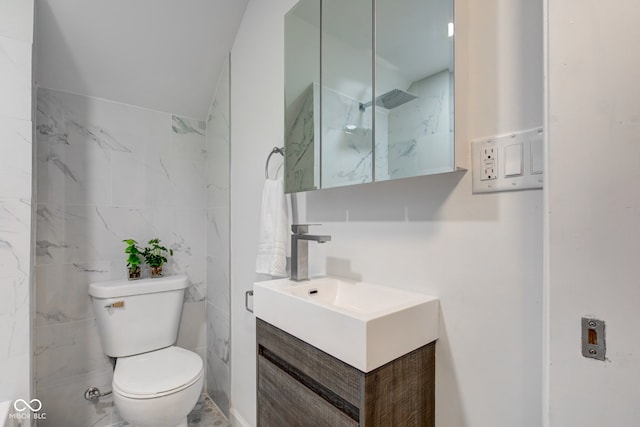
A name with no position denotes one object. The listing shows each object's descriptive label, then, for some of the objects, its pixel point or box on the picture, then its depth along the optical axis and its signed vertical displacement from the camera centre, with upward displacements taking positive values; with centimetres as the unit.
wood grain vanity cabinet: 72 -46
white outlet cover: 69 +13
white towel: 134 -7
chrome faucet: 115 -14
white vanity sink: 71 -28
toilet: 137 -78
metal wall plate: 50 -20
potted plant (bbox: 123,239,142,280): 185 -27
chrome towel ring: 143 +29
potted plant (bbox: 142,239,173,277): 192 -26
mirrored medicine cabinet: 83 +41
